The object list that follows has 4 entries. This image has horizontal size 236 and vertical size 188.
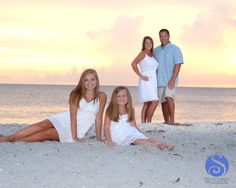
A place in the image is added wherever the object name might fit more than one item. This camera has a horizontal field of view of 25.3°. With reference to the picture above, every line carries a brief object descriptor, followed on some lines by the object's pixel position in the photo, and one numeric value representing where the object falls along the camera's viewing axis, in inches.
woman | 374.0
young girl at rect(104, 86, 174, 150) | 271.4
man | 380.8
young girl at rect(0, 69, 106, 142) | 273.0
